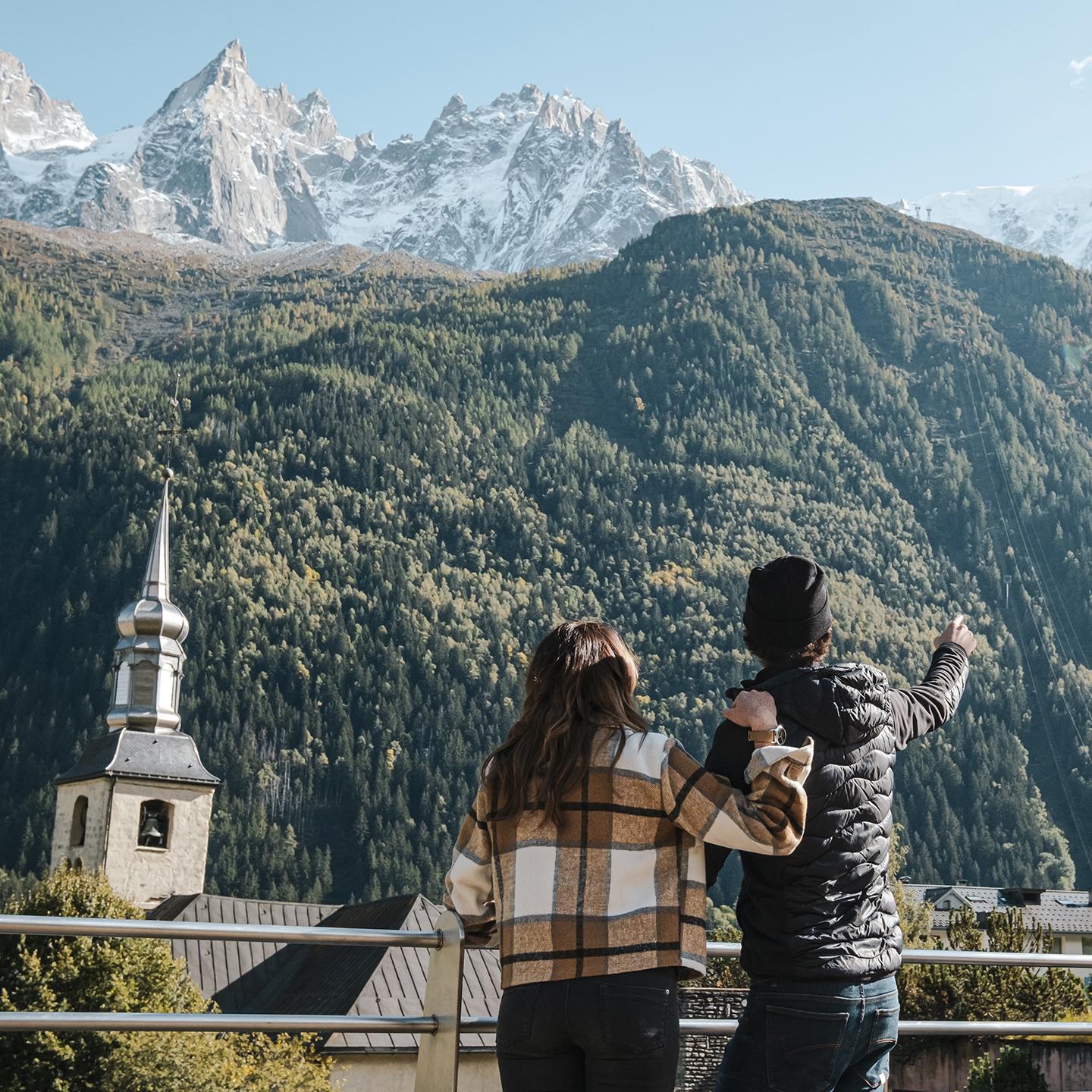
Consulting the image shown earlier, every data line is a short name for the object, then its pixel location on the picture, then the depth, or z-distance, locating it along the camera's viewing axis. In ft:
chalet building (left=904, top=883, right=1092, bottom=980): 276.00
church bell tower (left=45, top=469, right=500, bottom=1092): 143.23
